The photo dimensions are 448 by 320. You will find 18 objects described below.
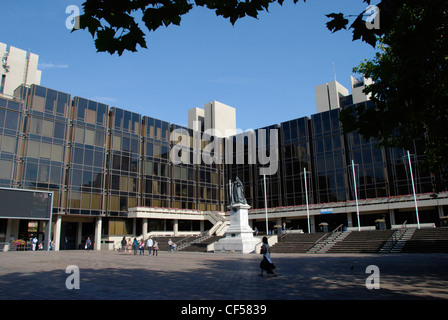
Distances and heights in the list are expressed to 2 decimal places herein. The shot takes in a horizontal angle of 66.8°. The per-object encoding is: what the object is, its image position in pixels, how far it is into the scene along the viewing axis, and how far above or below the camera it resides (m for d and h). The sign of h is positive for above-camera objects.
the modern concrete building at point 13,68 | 60.94 +29.96
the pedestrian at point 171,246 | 37.88 -1.48
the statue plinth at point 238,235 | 32.81 -0.38
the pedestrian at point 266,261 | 13.51 -1.19
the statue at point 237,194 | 34.75 +3.75
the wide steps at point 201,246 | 38.94 -1.65
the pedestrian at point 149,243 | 31.54 -0.93
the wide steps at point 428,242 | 27.77 -1.20
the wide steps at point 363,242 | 30.47 -1.24
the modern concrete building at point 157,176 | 43.62 +8.33
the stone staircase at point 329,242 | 31.62 -1.25
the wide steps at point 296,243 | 33.17 -1.31
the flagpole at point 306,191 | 51.53 +5.35
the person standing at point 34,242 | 39.44 -0.80
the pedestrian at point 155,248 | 32.43 -1.43
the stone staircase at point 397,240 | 29.11 -1.07
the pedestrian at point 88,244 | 43.85 -1.26
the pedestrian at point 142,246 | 33.62 -1.26
